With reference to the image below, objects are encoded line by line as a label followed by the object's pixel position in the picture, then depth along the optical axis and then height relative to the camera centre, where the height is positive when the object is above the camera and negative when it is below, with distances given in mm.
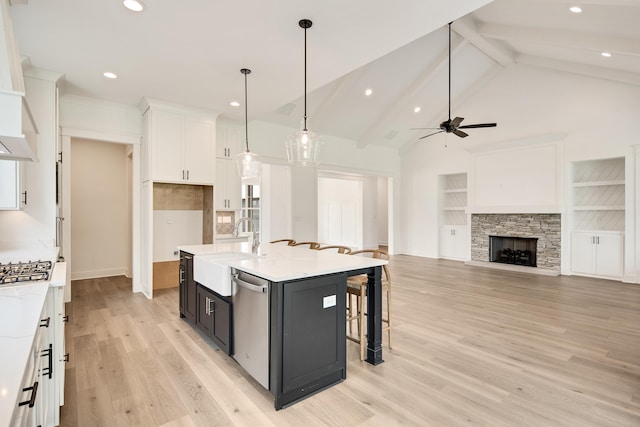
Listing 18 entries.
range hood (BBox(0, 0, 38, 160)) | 1513 +537
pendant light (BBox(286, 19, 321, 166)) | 3318 +671
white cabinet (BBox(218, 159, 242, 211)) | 5820 +452
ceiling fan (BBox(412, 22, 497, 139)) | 5352 +1408
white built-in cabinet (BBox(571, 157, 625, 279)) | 6095 -117
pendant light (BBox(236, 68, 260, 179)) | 3988 +586
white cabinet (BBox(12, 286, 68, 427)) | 1675 -868
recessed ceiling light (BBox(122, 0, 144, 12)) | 2598 +1657
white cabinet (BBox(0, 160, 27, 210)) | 2828 +224
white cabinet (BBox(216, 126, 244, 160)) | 5925 +1256
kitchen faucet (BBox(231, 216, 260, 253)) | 3234 -307
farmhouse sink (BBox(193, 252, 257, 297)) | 2680 -524
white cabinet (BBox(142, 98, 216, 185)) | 4848 +1032
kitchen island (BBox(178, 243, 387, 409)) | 2184 -792
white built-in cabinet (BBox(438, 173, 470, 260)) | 8547 -156
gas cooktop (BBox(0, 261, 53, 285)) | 1928 -394
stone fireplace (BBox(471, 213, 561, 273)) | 6762 -543
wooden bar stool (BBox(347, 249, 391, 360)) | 2861 -730
